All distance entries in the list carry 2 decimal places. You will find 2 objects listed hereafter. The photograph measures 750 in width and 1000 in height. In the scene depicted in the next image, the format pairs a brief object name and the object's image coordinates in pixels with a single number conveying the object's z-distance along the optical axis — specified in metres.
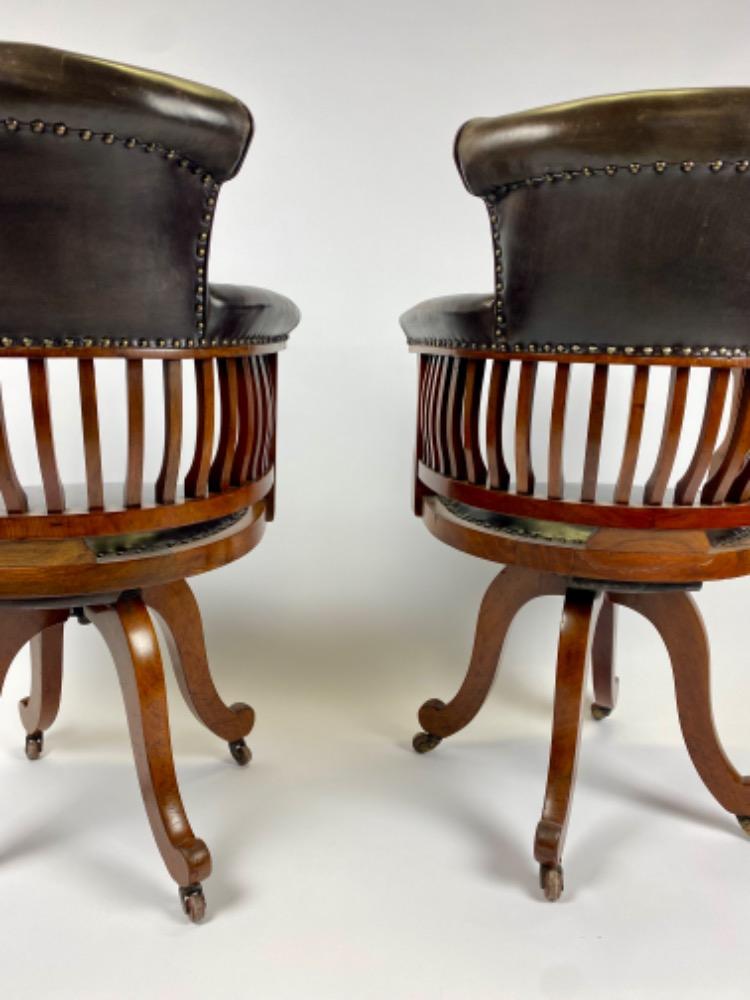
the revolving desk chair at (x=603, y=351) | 1.31
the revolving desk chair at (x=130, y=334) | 1.19
